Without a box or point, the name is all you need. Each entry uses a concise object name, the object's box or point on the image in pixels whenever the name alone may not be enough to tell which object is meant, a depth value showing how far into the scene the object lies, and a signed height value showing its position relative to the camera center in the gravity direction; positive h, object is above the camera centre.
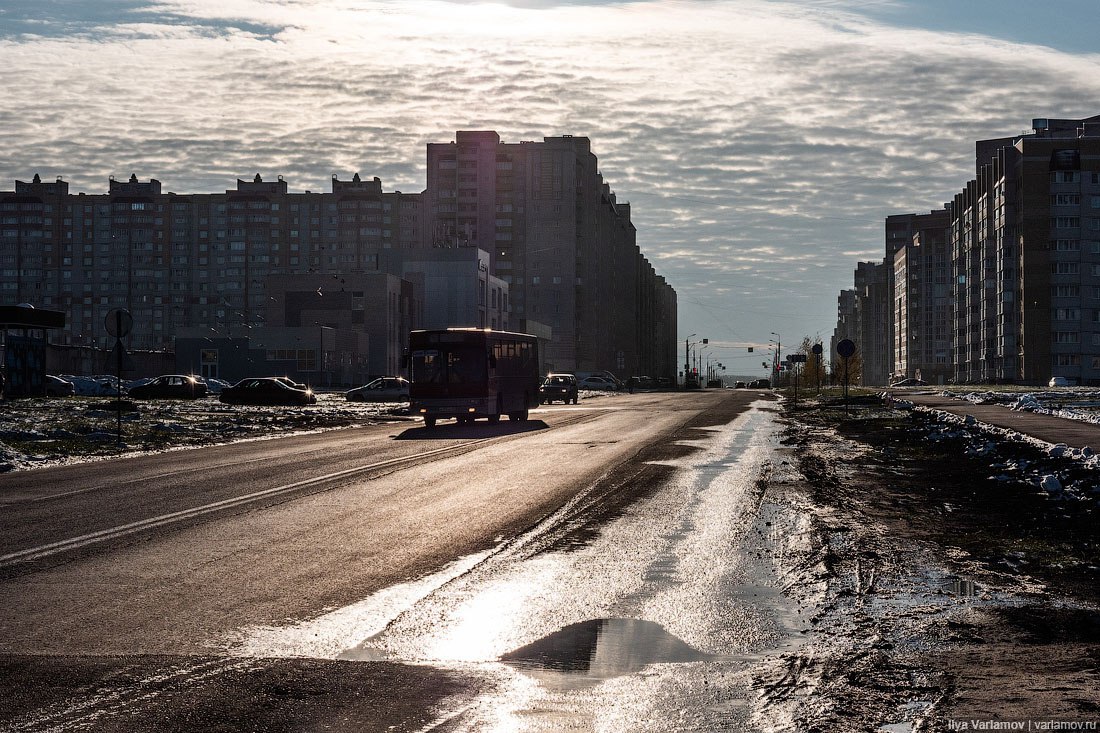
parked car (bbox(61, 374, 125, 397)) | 72.56 -1.00
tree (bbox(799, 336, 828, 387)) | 127.56 -0.38
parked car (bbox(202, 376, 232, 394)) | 86.56 -1.08
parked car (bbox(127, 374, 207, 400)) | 65.81 -1.00
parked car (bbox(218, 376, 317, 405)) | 58.47 -1.19
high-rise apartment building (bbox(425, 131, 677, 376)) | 174.75 +23.38
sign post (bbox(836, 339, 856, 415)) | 39.43 +0.77
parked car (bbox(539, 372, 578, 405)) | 68.50 -1.02
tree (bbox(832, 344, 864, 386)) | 125.35 -0.27
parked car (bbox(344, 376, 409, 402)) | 67.31 -1.21
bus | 37.28 -0.13
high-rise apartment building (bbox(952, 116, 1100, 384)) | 131.00 +13.32
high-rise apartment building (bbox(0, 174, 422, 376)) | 118.41 +4.27
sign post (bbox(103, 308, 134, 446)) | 26.86 +1.05
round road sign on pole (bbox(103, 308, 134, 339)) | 26.85 +1.13
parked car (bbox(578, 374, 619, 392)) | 109.81 -1.25
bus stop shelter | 52.91 +1.06
